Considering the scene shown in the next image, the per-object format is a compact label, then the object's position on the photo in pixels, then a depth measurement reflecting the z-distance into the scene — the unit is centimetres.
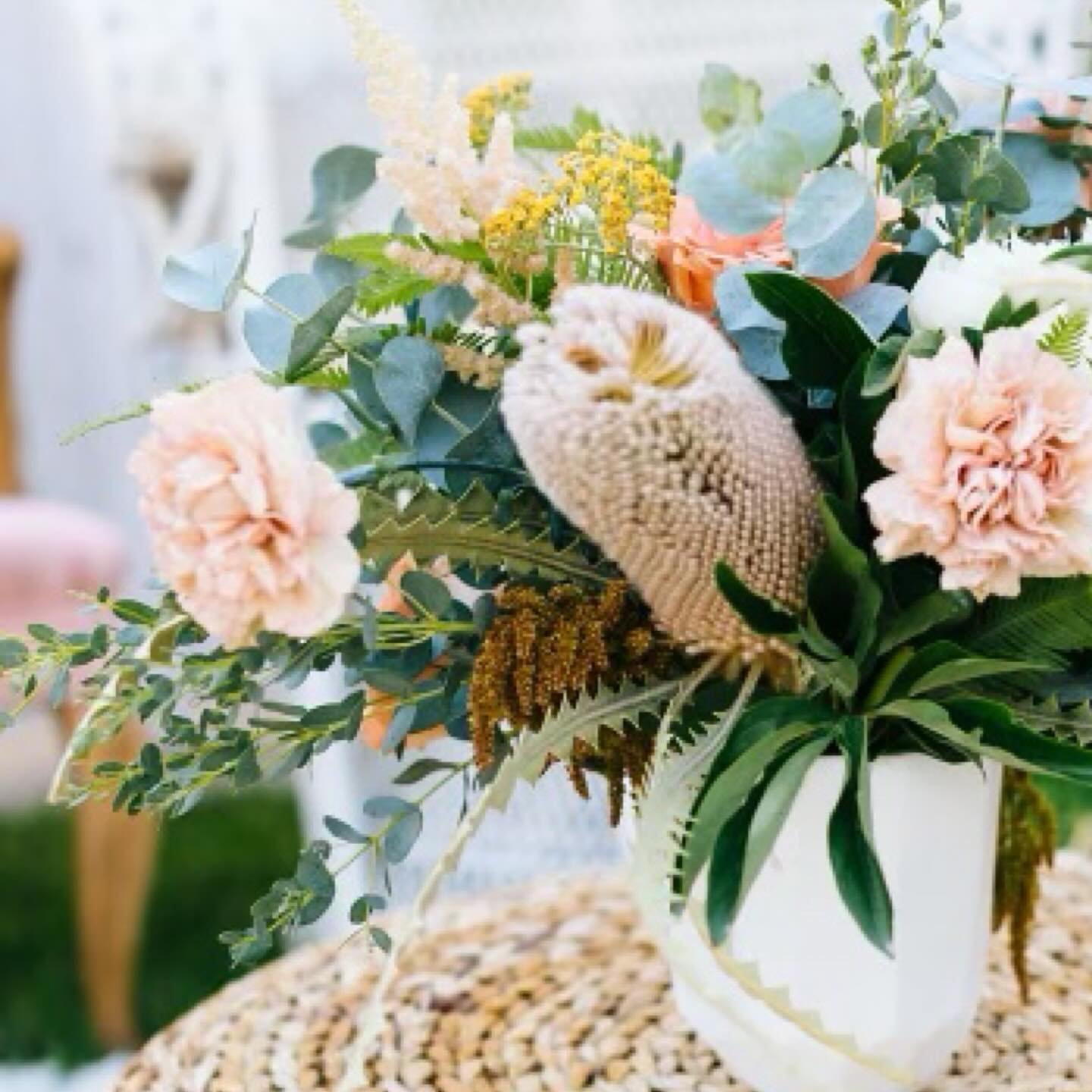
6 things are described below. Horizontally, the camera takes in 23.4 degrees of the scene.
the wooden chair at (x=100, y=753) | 201
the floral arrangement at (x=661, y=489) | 77
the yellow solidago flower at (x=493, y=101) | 94
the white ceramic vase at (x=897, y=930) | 87
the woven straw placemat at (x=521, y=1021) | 98
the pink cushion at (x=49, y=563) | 199
